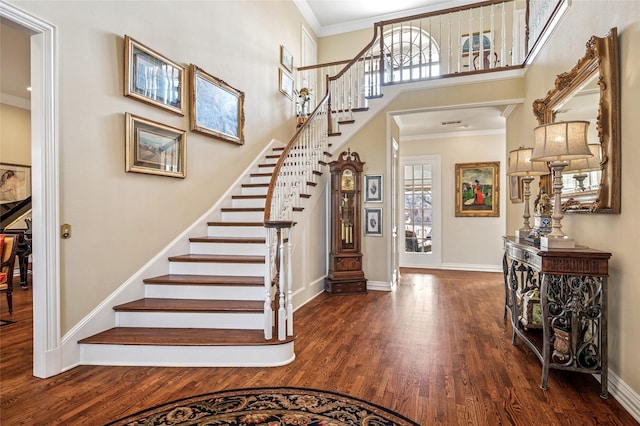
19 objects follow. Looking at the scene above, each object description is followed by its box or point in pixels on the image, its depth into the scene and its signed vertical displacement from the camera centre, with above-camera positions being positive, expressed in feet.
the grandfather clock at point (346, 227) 16.28 -0.89
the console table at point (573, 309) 7.00 -2.18
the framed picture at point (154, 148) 10.23 +2.01
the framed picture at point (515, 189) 14.48 +0.85
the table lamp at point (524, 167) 9.87 +1.20
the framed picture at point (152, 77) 10.10 +4.27
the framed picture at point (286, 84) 20.18 +7.66
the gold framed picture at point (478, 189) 22.90 +1.31
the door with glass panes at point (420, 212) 24.07 -0.24
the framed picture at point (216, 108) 13.07 +4.26
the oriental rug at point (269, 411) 6.23 -3.87
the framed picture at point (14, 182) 19.49 +1.60
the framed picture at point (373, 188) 17.43 +1.07
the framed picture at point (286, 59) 20.24 +9.15
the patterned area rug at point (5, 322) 11.55 -3.84
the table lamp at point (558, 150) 7.07 +1.24
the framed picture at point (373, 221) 17.39 -0.62
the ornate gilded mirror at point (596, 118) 7.07 +1.95
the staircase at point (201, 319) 8.52 -3.06
